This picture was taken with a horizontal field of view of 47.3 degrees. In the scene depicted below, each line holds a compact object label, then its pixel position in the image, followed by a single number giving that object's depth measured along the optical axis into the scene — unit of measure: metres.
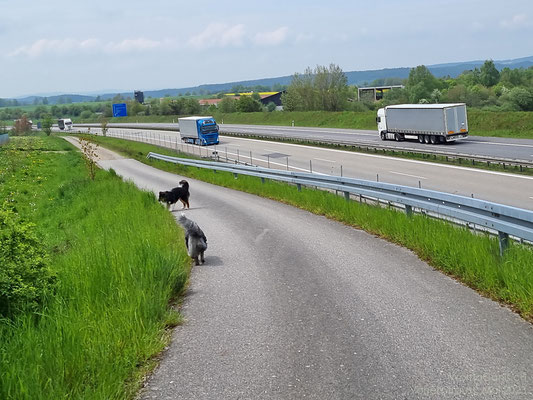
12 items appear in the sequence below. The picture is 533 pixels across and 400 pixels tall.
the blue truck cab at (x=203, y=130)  60.88
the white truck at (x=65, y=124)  119.62
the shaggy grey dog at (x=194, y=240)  10.62
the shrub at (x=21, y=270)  6.99
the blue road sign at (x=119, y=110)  111.03
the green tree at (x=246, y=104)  103.31
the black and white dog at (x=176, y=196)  18.95
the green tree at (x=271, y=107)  128.65
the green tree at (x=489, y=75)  114.12
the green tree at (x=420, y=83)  96.00
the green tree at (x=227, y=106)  110.69
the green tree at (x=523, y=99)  62.46
